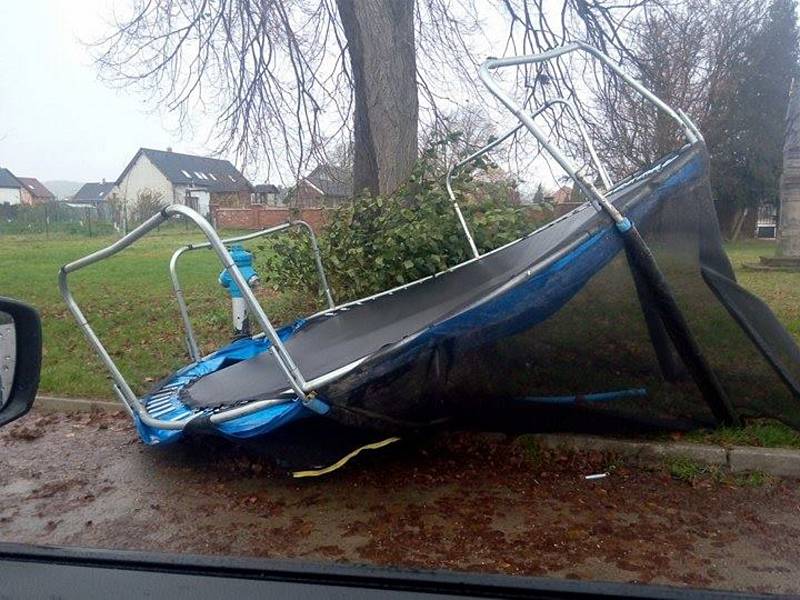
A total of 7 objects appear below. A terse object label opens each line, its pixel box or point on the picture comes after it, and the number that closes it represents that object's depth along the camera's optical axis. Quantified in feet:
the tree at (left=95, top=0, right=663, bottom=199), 25.79
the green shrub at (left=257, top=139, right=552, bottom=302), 20.43
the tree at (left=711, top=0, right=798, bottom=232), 75.61
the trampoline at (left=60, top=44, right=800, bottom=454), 11.91
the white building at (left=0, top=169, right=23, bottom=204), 210.79
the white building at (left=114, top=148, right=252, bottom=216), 163.53
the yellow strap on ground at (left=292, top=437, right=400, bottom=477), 12.89
